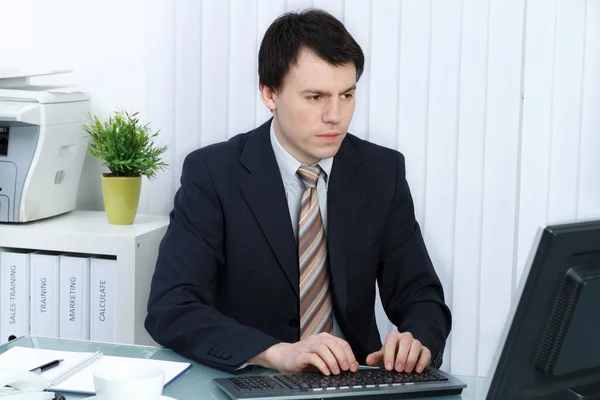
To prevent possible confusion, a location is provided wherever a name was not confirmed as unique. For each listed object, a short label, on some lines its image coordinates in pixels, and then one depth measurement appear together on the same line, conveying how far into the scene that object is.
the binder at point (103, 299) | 3.81
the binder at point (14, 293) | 3.86
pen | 2.79
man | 3.22
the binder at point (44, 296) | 3.84
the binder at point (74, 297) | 3.82
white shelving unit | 3.77
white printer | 3.83
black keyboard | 2.75
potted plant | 3.88
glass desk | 2.77
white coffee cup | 2.52
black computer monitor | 2.34
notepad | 2.75
